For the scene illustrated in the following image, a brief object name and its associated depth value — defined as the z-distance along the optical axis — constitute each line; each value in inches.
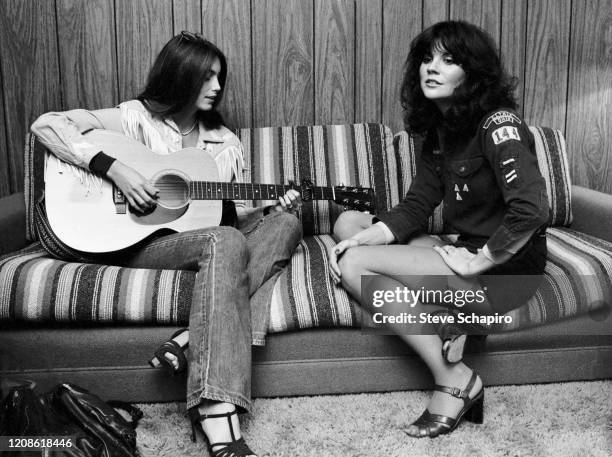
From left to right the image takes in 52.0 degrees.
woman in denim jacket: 60.7
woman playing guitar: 59.7
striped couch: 65.8
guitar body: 70.1
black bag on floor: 50.2
